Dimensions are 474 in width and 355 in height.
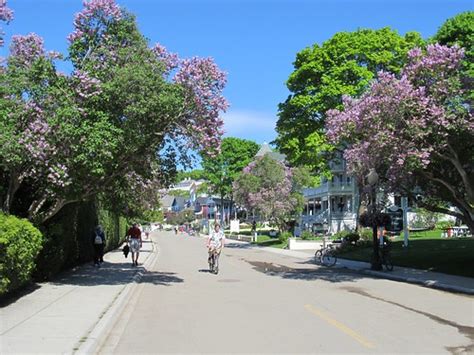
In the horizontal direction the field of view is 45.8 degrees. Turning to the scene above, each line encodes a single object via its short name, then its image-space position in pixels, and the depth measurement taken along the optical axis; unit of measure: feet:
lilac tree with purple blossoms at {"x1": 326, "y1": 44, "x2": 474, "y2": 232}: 55.11
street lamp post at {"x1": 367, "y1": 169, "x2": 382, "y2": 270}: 77.25
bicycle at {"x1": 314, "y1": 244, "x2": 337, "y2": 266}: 96.98
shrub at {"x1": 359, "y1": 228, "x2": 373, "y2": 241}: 124.26
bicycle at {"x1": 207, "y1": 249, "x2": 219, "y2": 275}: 75.46
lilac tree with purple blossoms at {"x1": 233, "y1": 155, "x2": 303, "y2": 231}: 179.32
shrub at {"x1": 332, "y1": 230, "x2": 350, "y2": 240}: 146.29
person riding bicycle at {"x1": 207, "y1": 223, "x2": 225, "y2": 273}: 73.26
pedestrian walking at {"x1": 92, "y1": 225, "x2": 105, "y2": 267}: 78.12
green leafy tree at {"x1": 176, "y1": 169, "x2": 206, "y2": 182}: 559.51
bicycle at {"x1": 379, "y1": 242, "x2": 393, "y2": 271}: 78.02
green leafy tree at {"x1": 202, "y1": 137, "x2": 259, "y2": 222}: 312.50
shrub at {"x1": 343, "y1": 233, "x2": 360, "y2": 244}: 121.15
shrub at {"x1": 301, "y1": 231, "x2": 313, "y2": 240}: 174.79
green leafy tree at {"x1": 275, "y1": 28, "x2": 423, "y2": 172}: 119.55
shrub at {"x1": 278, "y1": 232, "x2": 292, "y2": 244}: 174.32
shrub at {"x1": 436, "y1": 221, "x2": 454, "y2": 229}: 188.75
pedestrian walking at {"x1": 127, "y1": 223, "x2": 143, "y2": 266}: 81.05
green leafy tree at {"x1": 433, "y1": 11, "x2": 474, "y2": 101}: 71.03
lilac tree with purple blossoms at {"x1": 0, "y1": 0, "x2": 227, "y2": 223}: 47.50
